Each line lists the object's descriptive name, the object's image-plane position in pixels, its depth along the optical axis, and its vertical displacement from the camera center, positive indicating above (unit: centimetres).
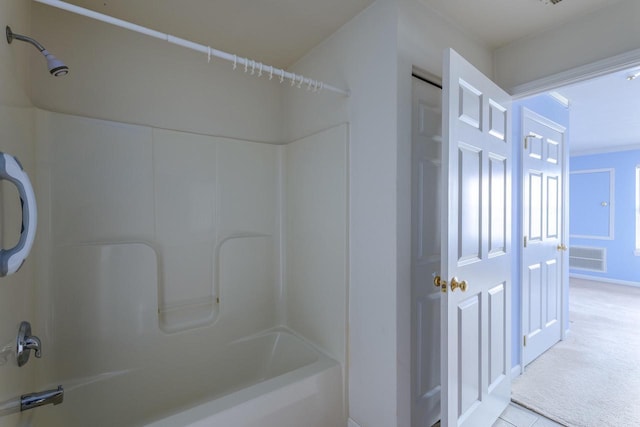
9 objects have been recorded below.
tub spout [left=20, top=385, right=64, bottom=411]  100 -66
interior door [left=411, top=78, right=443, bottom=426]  161 -25
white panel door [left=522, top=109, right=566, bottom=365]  236 -25
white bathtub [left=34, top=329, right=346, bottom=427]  138 -106
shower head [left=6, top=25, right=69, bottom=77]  95 +49
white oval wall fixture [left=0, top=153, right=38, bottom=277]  74 -1
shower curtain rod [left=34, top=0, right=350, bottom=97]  104 +74
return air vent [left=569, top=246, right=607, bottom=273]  520 -99
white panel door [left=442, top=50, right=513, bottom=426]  133 -23
